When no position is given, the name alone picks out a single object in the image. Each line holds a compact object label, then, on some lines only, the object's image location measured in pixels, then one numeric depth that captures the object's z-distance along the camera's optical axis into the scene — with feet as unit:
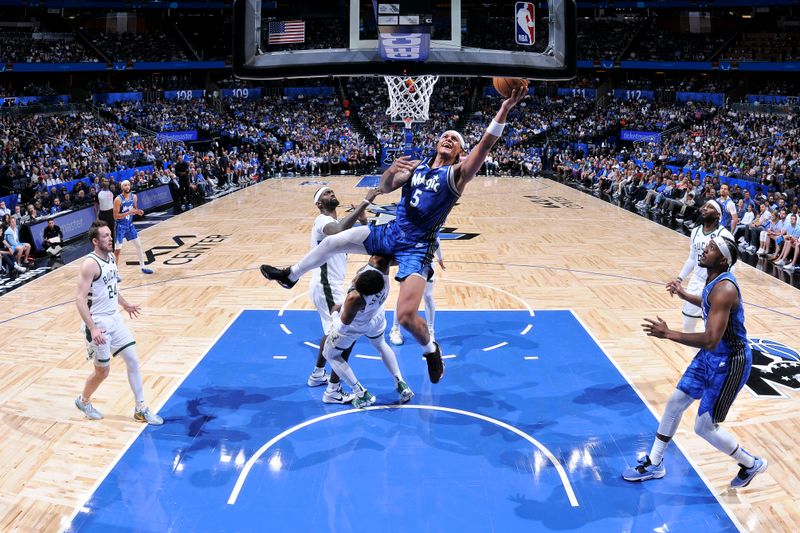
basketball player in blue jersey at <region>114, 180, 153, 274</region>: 35.73
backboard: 21.54
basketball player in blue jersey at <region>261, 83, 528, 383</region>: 16.61
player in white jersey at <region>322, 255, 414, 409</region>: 17.83
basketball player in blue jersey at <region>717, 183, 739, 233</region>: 38.58
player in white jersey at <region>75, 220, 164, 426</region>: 17.94
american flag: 21.89
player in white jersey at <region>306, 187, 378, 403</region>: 20.98
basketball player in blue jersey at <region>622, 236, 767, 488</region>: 14.39
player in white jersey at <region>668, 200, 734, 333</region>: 22.25
